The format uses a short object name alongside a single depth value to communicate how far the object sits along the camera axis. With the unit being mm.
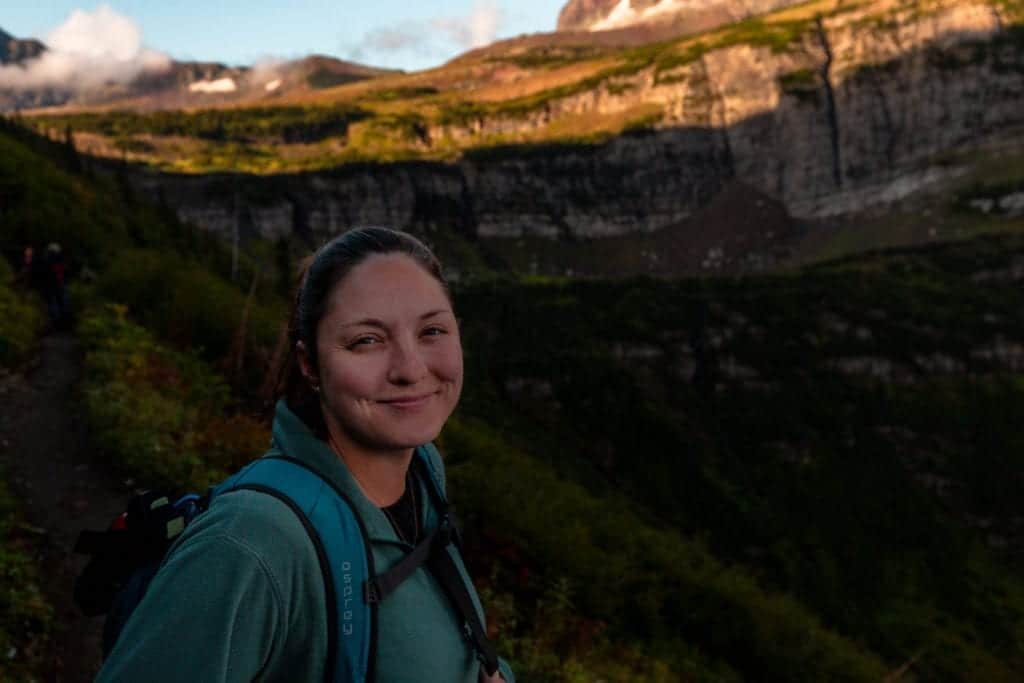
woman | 1486
